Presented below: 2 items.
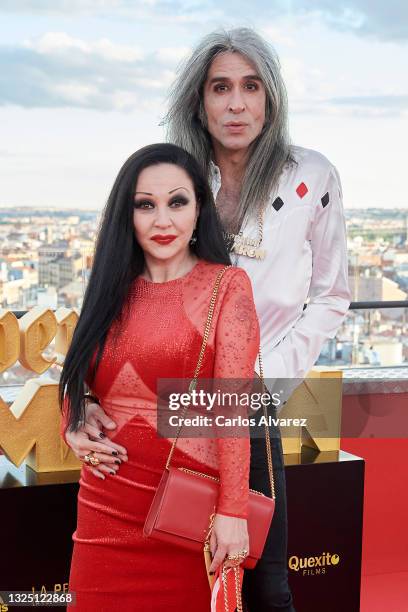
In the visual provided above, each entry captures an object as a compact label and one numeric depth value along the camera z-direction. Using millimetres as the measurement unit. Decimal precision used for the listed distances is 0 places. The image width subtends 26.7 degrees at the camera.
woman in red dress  1507
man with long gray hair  1695
